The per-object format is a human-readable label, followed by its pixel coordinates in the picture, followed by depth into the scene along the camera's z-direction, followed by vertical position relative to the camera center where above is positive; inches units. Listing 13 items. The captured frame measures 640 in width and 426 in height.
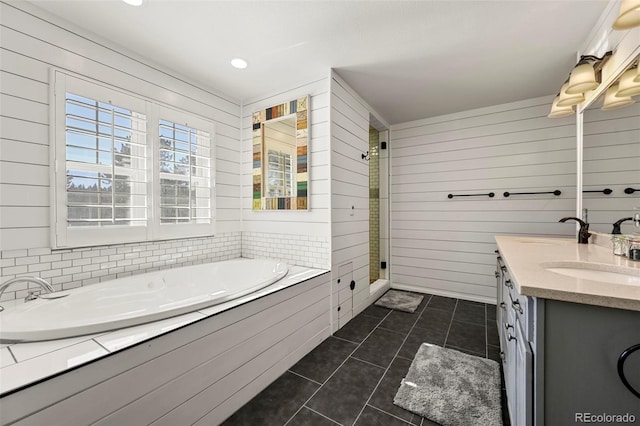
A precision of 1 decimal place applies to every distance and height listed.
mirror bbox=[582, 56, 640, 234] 58.7 +12.4
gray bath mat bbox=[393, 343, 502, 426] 59.2 -46.9
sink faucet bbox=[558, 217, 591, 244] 76.8 -6.1
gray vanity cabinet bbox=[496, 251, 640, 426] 32.3 -20.3
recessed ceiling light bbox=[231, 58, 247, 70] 90.0 +53.6
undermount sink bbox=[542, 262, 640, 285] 45.6 -11.8
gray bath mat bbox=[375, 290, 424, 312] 125.3 -46.5
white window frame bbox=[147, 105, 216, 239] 90.5 +15.4
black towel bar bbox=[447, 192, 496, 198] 126.8 +8.8
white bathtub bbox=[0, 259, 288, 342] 46.8 -21.8
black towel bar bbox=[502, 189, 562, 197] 112.7 +8.8
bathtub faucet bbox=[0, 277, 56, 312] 53.5 -15.6
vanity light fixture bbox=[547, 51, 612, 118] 64.9 +35.8
